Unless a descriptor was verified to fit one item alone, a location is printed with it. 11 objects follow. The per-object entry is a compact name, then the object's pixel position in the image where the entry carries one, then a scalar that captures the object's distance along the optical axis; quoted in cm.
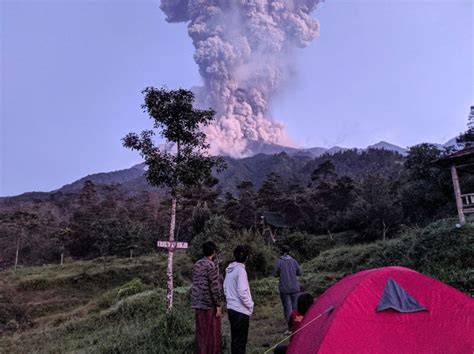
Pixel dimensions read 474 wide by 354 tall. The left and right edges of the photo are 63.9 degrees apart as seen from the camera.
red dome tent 400
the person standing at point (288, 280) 691
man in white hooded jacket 470
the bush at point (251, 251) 1923
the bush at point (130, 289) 1939
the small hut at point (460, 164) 1252
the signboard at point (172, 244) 826
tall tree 964
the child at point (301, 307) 497
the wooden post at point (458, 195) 1252
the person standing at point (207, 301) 483
